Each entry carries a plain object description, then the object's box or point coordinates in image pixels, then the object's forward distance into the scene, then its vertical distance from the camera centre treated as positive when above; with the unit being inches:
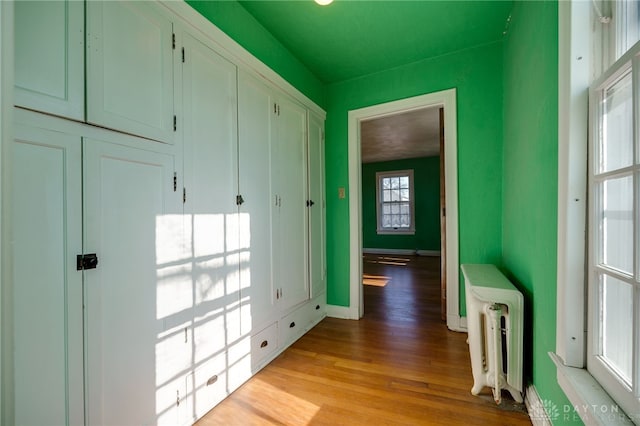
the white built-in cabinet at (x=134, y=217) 36.8 -0.9
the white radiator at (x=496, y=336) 60.3 -29.4
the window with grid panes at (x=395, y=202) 297.1 +11.6
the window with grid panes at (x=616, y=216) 29.1 -0.6
